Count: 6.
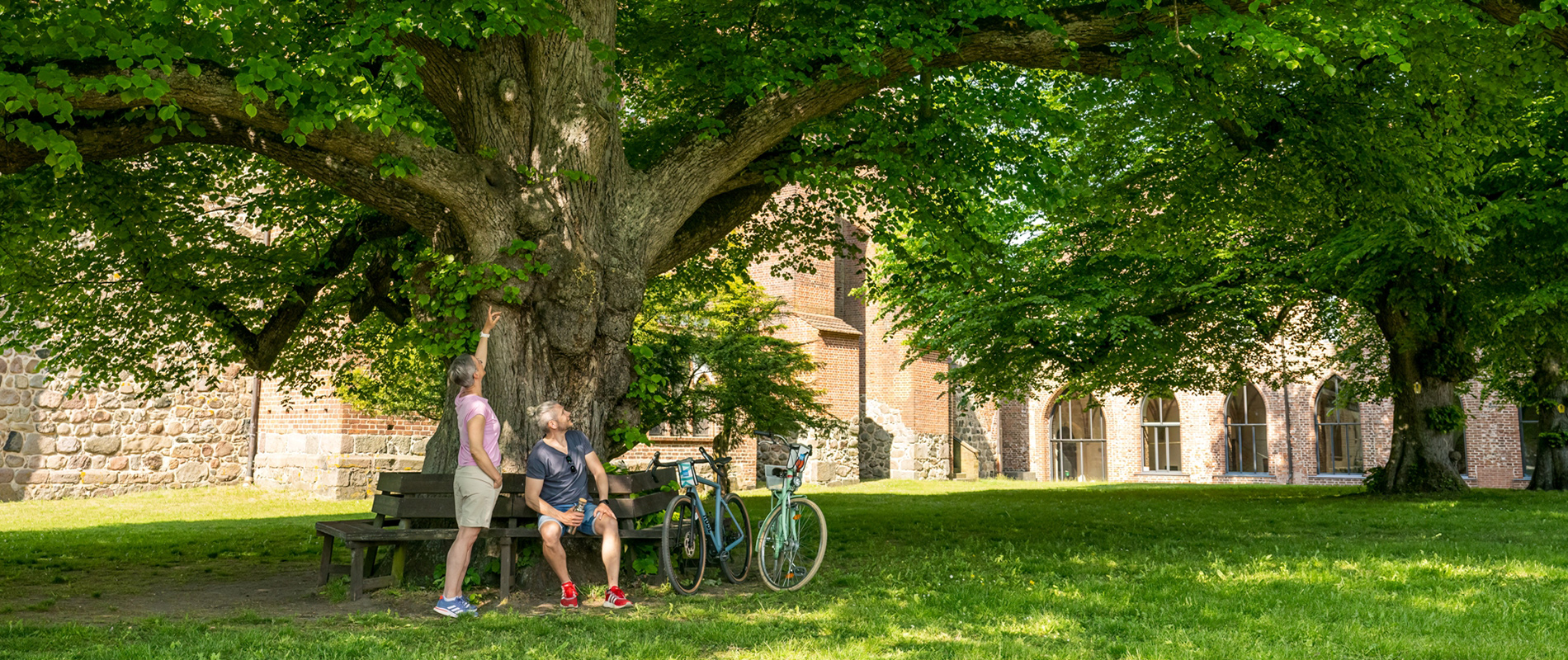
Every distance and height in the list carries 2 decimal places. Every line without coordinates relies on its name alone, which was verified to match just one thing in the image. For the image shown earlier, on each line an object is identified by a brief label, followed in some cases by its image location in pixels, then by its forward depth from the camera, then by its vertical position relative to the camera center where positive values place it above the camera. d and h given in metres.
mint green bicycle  7.26 -0.64
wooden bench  6.93 -0.52
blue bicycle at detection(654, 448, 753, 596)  7.15 -0.65
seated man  6.58 -0.31
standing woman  6.28 -0.18
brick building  17.11 +0.16
